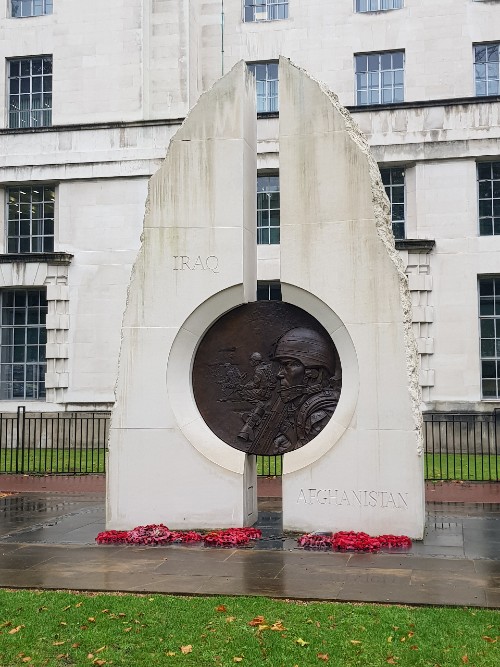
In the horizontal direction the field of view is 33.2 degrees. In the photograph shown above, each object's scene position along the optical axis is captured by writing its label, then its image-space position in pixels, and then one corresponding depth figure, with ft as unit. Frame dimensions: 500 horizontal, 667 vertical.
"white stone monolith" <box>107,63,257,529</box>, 40.42
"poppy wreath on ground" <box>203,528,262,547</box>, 37.09
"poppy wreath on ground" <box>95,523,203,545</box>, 38.29
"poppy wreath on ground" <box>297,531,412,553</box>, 35.83
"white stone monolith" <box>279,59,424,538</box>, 38.11
